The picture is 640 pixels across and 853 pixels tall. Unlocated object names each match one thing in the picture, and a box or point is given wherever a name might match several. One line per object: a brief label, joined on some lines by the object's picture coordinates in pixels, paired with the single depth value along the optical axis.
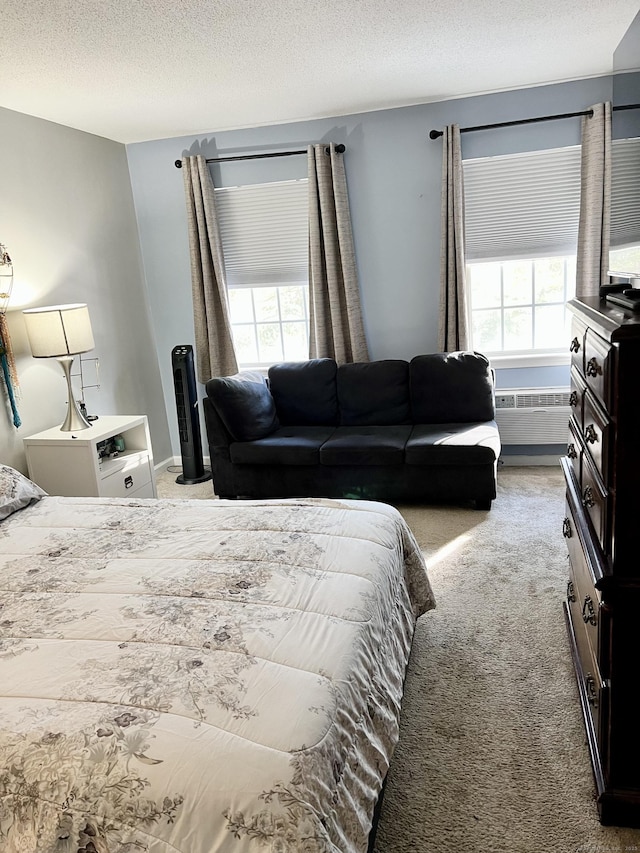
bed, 1.24
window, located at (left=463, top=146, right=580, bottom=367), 4.36
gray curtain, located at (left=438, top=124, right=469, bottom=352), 4.39
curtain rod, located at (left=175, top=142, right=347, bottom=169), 4.59
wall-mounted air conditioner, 4.57
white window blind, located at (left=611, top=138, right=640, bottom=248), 3.94
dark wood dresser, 1.49
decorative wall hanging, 3.66
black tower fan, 4.82
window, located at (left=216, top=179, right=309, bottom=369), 4.88
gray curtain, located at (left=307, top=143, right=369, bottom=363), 4.62
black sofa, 4.00
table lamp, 3.66
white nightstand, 3.71
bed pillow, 2.78
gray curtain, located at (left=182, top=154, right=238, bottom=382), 4.83
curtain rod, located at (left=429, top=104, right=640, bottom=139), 4.16
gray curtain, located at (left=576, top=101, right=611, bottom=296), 4.10
